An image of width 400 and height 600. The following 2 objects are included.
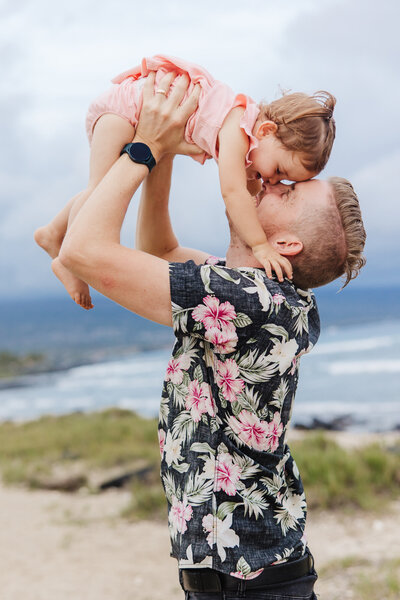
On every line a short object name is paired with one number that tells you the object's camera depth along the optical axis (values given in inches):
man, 70.9
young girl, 83.2
